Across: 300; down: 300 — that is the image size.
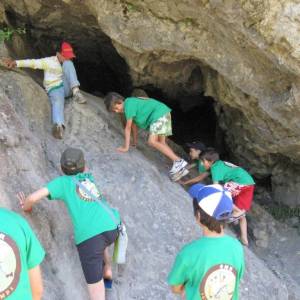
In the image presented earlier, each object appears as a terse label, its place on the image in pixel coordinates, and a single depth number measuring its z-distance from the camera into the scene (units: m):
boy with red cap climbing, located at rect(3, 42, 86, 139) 5.18
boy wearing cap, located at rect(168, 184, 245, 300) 2.49
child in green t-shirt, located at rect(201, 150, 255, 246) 5.35
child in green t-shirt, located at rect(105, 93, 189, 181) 5.23
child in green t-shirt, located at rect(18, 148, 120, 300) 3.40
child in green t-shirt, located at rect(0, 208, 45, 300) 2.12
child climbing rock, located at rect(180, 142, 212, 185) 5.62
